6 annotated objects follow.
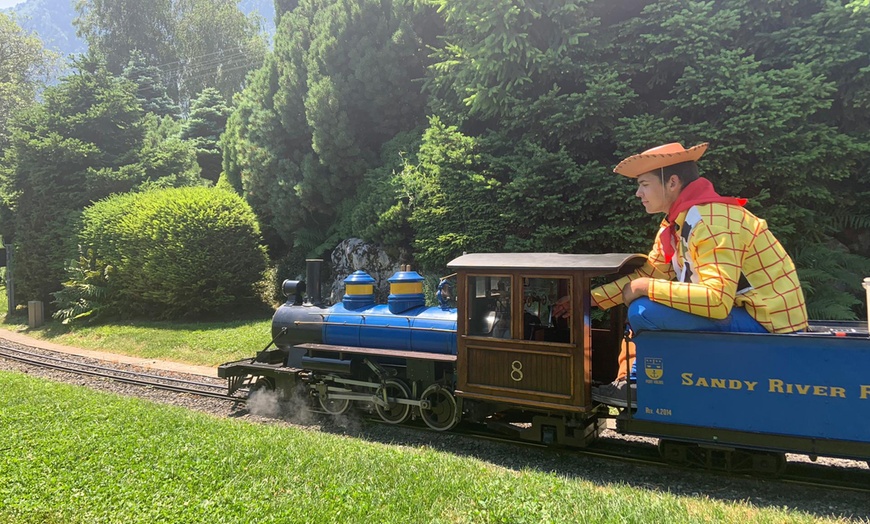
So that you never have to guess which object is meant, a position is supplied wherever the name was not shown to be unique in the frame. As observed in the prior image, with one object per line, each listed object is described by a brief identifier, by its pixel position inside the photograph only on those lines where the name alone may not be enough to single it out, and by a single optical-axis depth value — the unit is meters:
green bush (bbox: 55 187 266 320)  17.70
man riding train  4.61
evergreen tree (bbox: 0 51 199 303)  22.12
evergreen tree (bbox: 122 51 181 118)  33.19
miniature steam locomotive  4.50
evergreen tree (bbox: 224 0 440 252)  16.86
